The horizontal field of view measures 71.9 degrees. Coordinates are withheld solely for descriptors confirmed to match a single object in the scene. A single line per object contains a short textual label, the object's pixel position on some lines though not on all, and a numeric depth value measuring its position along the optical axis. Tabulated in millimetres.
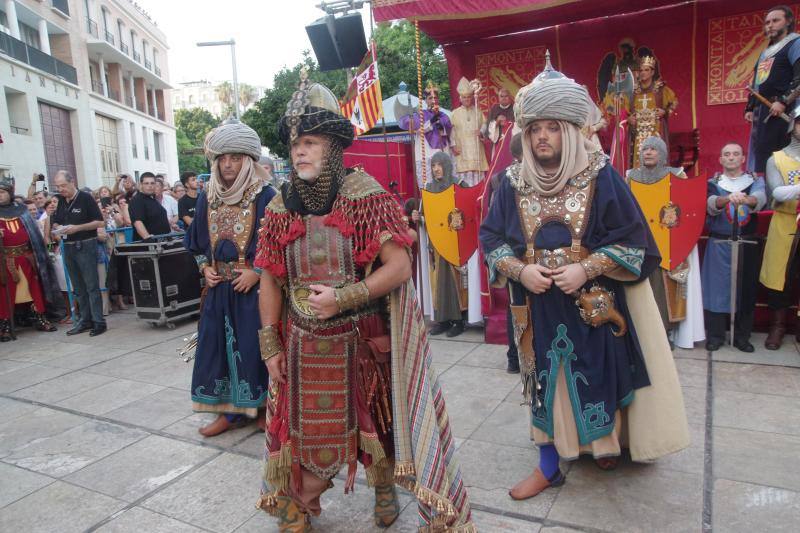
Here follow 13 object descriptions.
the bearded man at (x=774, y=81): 5464
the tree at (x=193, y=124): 54719
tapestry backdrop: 7289
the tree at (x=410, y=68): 21781
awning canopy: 6523
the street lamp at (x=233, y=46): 20067
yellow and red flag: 5984
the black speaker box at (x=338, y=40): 7984
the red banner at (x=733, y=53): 7172
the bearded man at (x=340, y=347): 2271
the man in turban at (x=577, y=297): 2580
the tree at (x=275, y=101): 23453
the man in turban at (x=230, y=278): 3707
